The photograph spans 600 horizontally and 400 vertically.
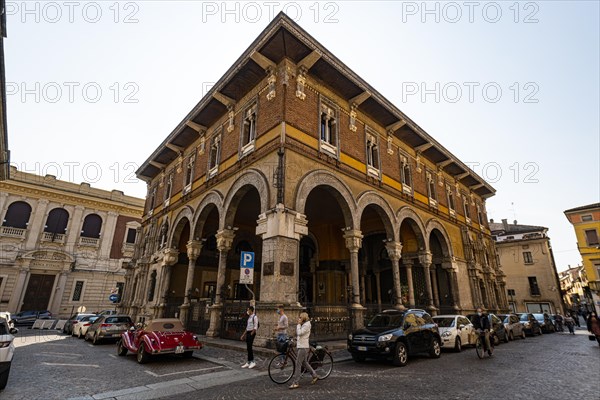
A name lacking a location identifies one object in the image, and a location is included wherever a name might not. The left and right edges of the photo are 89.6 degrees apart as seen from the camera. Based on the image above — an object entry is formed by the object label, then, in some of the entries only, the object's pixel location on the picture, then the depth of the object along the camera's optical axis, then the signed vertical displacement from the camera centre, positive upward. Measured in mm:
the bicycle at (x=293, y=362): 6570 -1366
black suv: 8234 -1021
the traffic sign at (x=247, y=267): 9151 +915
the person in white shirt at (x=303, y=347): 6309 -955
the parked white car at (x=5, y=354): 5562 -1049
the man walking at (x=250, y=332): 7793 -848
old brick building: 11547 +4892
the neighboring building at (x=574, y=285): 58628 +4155
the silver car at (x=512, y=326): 16559 -1235
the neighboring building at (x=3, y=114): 8002 +6615
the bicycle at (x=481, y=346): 9906 -1379
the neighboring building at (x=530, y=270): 38375 +4135
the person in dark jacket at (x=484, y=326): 10016 -747
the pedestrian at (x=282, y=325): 7614 -631
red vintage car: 8609 -1228
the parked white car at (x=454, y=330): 11398 -1057
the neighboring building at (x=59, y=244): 27141 +4794
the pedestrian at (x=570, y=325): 21691 -1463
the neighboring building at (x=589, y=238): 35438 +7797
